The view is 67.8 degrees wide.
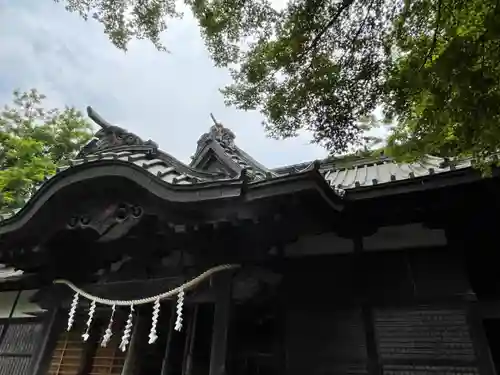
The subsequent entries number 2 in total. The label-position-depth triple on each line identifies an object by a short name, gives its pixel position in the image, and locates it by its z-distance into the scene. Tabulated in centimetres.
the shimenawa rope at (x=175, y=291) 467
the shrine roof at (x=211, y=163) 478
